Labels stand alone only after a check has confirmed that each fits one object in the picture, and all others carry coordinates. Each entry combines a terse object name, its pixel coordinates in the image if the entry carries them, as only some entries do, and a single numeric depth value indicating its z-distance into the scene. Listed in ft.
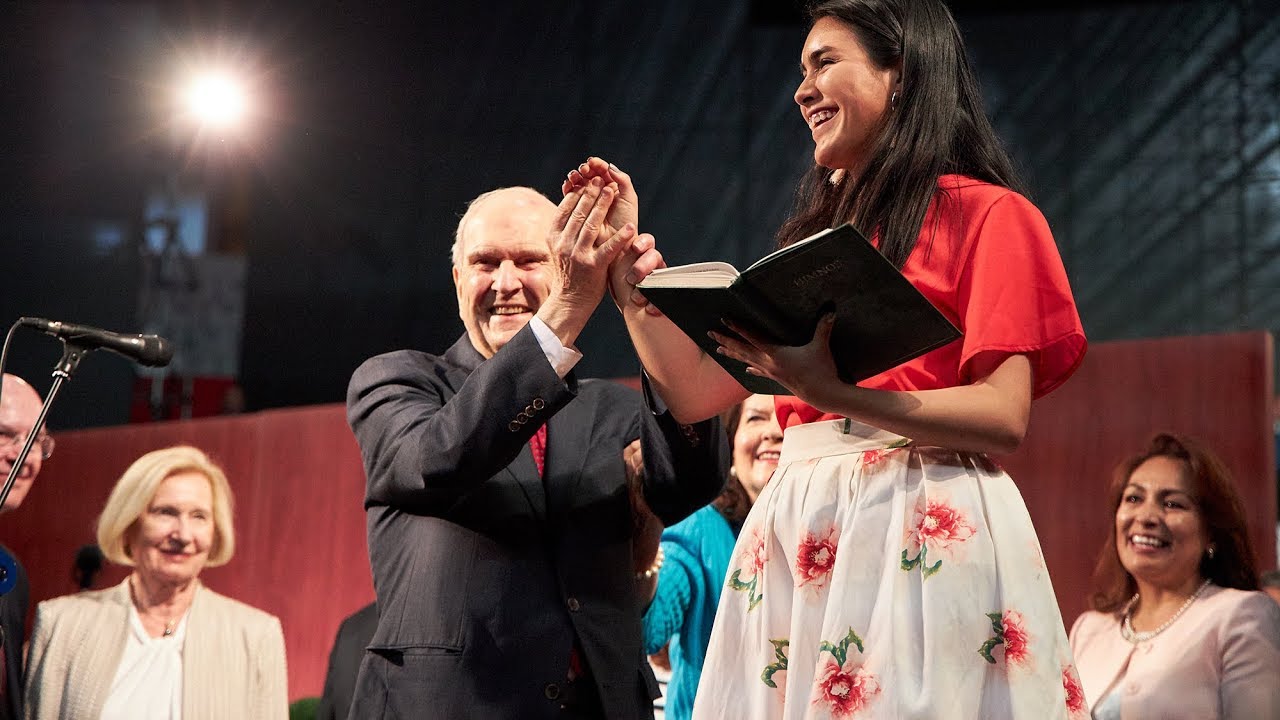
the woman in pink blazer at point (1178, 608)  9.72
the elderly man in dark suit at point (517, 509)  5.93
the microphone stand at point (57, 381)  6.72
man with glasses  9.75
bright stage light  23.68
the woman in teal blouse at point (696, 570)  9.12
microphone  7.11
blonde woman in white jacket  11.09
